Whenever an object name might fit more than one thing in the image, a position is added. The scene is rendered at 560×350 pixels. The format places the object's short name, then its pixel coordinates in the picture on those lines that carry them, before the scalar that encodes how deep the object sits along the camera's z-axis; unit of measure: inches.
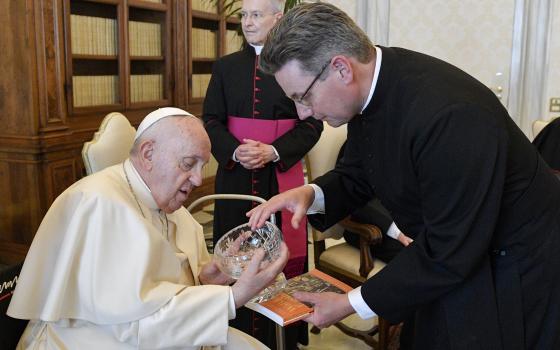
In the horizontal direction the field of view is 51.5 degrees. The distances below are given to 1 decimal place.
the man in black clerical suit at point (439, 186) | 52.7
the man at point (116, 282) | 63.3
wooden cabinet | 140.7
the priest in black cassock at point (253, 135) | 110.9
